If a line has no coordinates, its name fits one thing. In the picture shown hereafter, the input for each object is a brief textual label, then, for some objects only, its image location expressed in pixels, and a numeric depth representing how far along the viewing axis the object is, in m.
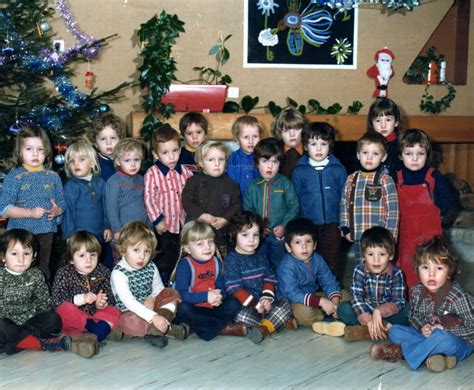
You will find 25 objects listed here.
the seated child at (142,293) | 4.21
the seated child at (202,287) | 4.33
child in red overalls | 4.70
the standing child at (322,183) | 4.86
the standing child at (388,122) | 4.96
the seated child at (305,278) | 4.54
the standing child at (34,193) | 4.58
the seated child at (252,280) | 4.42
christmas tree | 5.44
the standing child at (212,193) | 4.82
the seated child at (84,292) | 4.21
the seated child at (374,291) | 4.26
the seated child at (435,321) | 3.81
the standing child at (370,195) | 4.66
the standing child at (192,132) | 5.16
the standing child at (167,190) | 4.89
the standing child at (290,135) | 5.11
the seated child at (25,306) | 4.00
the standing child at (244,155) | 5.06
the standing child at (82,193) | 4.75
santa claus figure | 7.48
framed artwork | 7.29
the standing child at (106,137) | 5.04
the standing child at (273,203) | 4.85
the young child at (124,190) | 4.79
